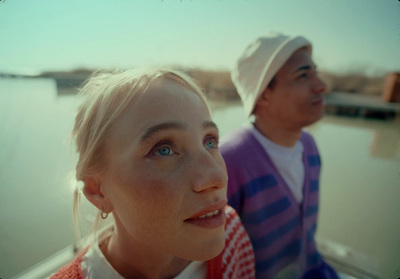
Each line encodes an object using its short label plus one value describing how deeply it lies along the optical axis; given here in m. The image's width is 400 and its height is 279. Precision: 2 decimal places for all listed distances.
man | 0.98
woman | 0.44
